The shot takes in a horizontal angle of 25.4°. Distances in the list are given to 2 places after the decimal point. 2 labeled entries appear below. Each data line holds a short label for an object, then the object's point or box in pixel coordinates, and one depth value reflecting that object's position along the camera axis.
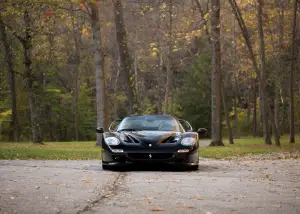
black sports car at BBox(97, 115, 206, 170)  14.30
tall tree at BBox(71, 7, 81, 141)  51.37
